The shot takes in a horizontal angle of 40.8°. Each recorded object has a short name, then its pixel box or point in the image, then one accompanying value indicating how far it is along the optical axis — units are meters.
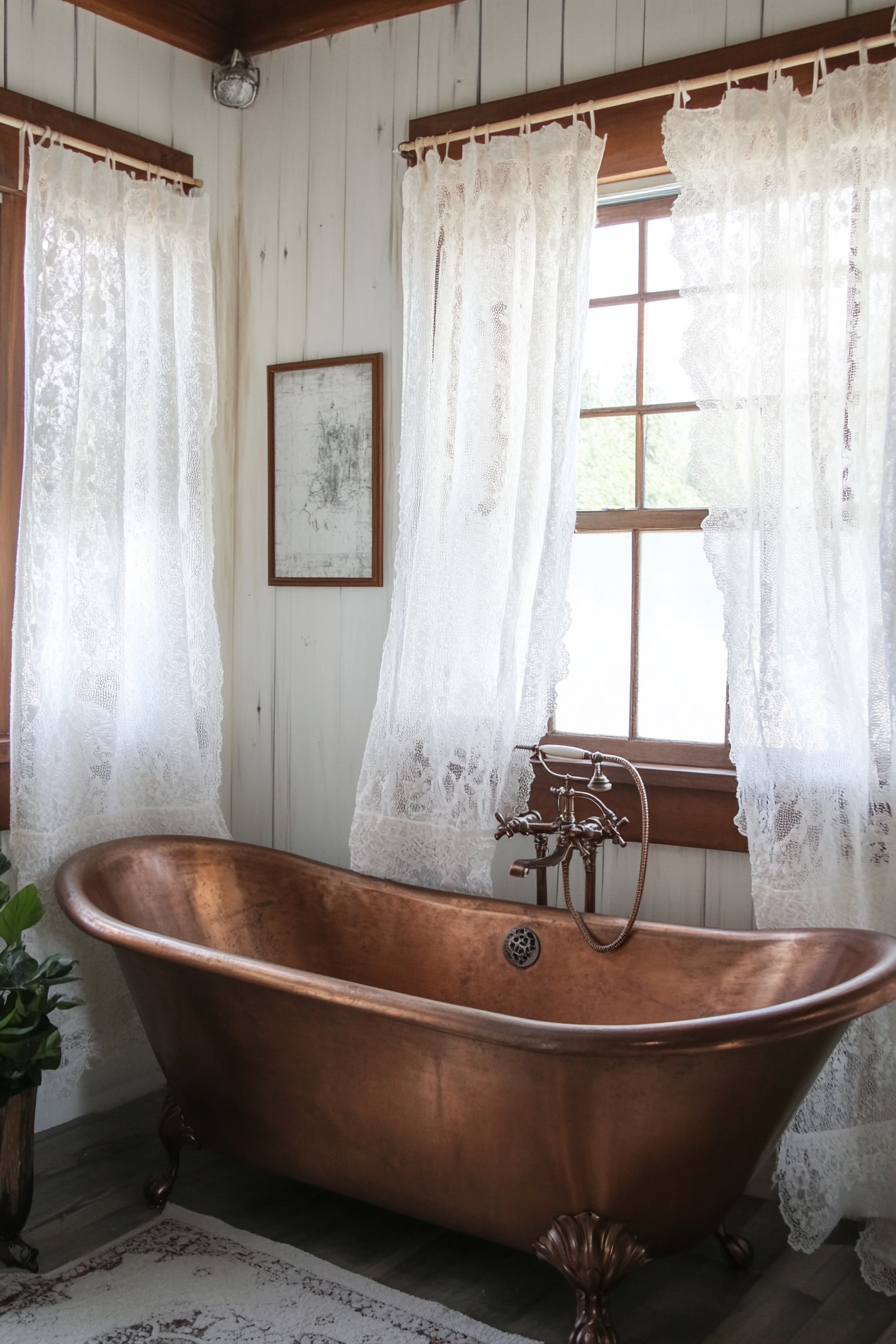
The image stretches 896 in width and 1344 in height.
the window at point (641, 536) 2.88
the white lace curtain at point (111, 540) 2.85
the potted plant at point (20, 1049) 2.36
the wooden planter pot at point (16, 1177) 2.39
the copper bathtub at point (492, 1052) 1.96
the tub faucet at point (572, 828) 2.53
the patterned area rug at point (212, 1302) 2.16
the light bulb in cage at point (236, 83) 3.31
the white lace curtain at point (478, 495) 2.76
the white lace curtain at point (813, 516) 2.38
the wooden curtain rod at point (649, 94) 2.48
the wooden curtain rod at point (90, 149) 2.88
